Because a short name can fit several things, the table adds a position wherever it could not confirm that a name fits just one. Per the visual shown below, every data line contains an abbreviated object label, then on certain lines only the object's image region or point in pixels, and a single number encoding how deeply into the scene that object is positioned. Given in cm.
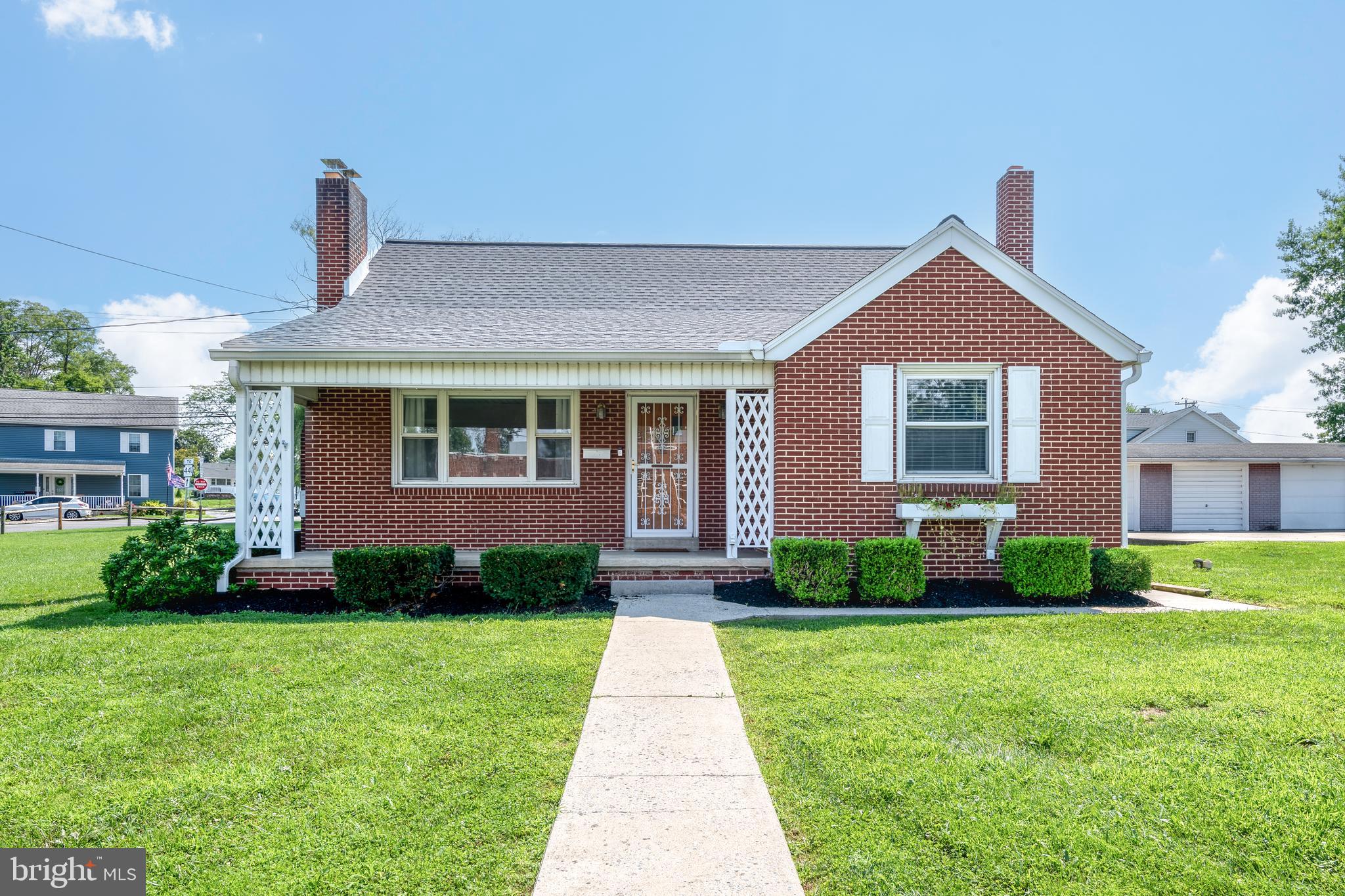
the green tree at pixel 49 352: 5253
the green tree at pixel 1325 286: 1823
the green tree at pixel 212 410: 5531
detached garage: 2412
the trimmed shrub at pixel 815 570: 789
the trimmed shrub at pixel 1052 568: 796
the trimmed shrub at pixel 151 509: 3578
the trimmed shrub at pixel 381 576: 778
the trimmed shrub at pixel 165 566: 784
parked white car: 3170
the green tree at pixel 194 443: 6128
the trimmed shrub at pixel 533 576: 768
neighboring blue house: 3969
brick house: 862
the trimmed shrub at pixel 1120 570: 827
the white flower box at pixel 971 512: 830
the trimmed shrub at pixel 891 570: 789
